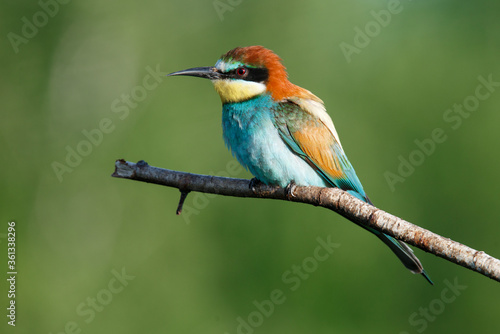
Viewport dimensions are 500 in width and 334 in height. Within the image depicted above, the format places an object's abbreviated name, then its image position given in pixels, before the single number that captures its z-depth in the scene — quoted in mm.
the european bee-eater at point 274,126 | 4634
